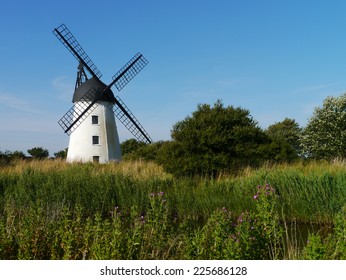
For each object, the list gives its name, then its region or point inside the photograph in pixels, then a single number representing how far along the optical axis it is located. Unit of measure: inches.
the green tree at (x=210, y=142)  584.7
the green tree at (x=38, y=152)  1674.2
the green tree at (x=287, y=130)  1540.4
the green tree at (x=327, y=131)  973.8
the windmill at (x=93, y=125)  956.6
